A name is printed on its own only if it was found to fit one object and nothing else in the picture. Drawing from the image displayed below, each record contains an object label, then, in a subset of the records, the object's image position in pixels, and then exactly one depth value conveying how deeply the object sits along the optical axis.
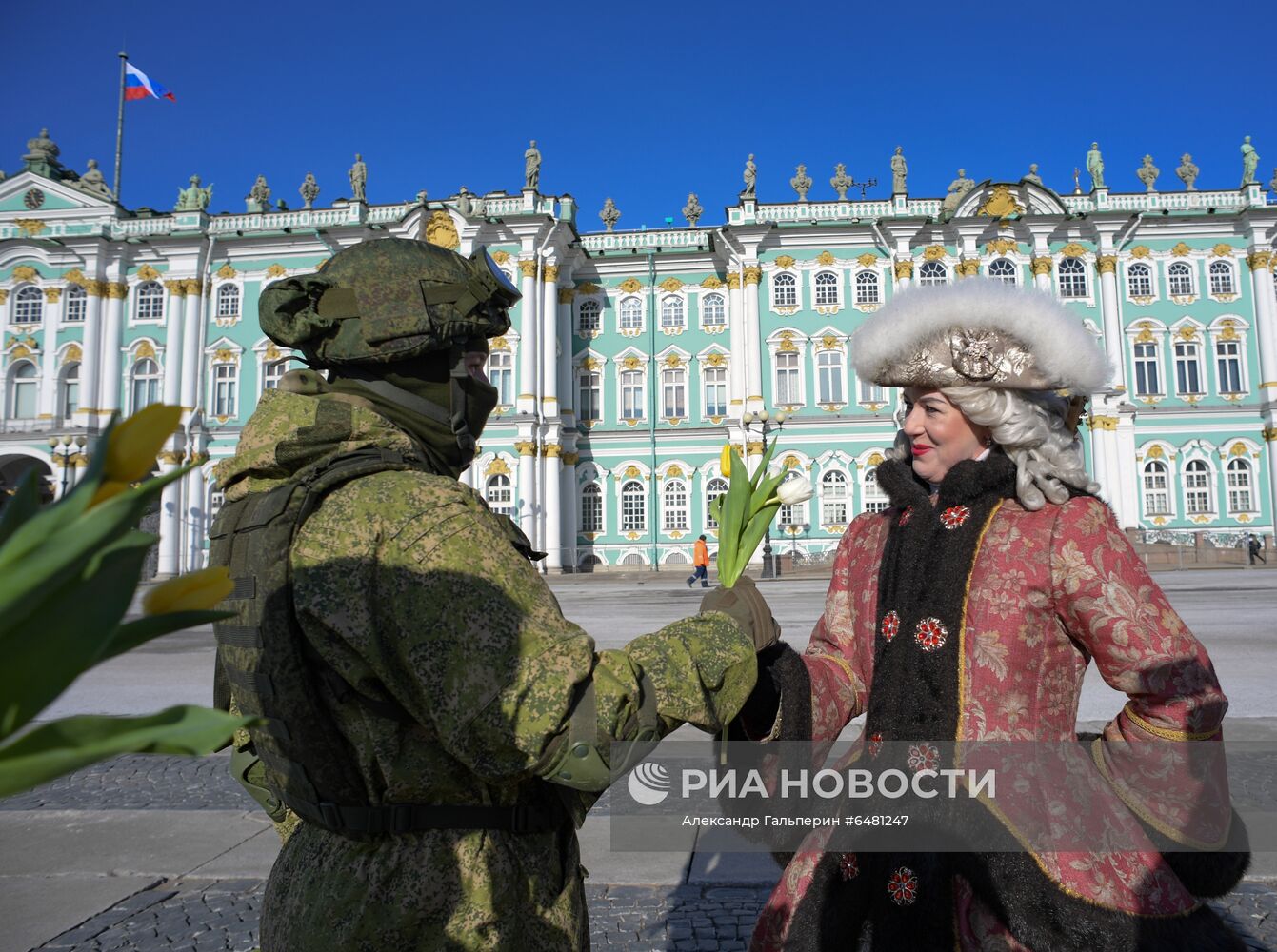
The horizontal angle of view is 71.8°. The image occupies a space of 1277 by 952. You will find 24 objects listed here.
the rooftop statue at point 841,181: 36.31
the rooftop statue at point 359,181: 35.59
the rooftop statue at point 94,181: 36.00
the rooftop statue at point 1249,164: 33.34
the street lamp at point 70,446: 29.74
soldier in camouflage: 1.40
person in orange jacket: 22.33
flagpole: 37.63
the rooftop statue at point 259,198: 37.75
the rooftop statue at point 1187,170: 35.50
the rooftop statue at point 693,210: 38.12
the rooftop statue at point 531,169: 34.03
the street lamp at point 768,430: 20.47
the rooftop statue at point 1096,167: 34.25
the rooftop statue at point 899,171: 34.66
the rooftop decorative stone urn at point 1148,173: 35.47
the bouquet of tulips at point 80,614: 0.51
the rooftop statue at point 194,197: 37.47
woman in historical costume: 1.79
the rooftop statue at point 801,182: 35.88
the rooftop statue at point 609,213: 38.56
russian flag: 34.66
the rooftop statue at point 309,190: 36.94
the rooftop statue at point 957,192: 32.81
